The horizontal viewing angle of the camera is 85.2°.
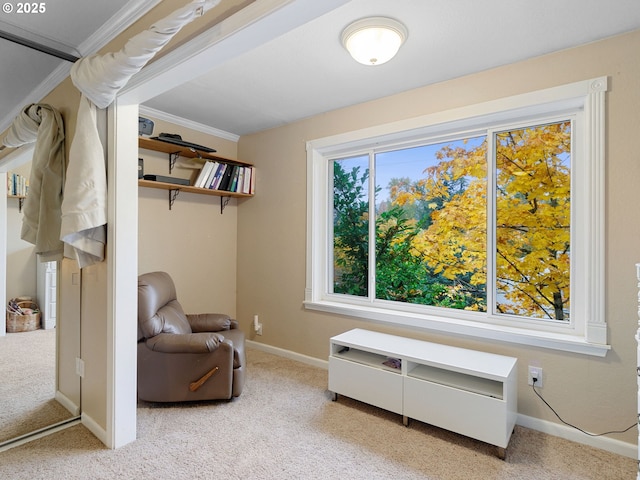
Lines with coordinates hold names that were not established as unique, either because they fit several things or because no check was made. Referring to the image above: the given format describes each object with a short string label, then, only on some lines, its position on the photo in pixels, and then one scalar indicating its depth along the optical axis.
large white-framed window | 2.19
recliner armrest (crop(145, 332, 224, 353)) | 2.40
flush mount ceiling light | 1.88
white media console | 1.97
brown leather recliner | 2.41
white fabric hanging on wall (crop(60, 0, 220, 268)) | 1.68
